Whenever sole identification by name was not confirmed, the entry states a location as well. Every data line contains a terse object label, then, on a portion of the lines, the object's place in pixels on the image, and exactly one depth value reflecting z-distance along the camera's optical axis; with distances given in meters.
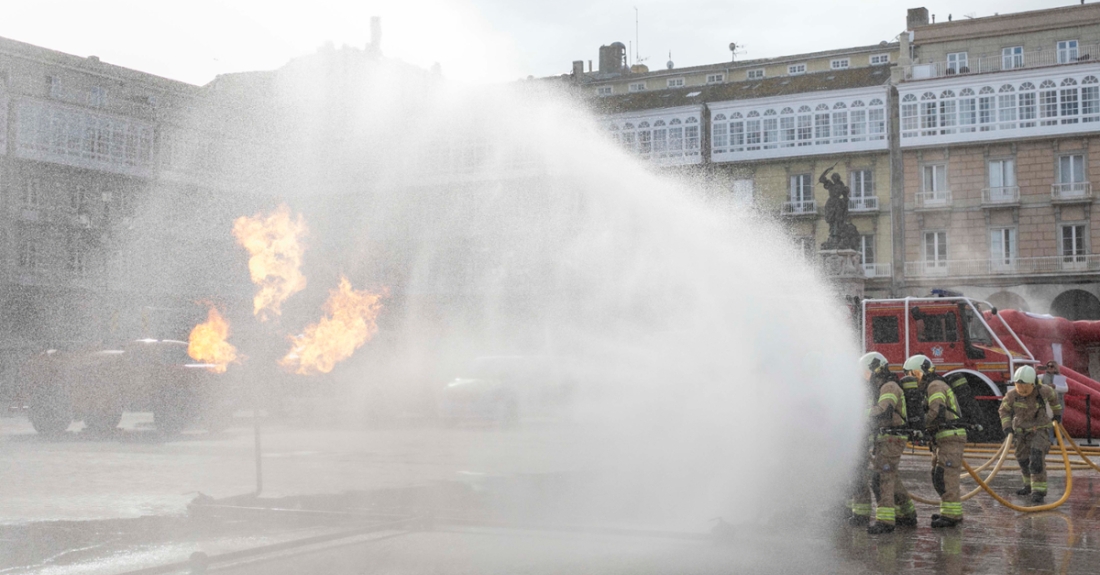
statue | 30.67
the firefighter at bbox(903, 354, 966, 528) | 10.26
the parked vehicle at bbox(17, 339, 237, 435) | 19.92
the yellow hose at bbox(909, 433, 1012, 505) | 11.74
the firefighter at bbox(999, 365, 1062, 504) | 12.72
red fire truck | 19.16
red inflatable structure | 19.38
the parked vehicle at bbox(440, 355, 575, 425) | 24.58
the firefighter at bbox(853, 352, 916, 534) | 10.01
